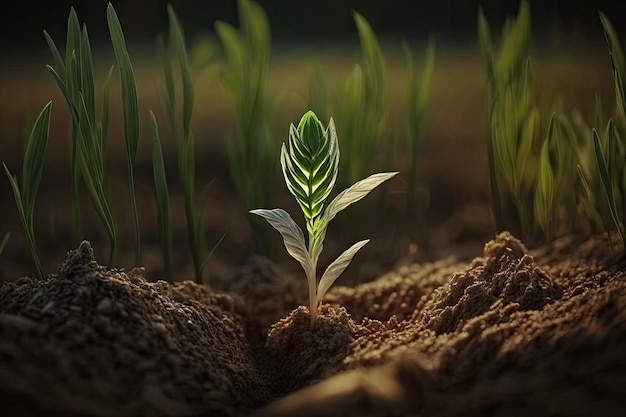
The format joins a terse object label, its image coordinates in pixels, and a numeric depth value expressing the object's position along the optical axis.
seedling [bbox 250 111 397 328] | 0.32
